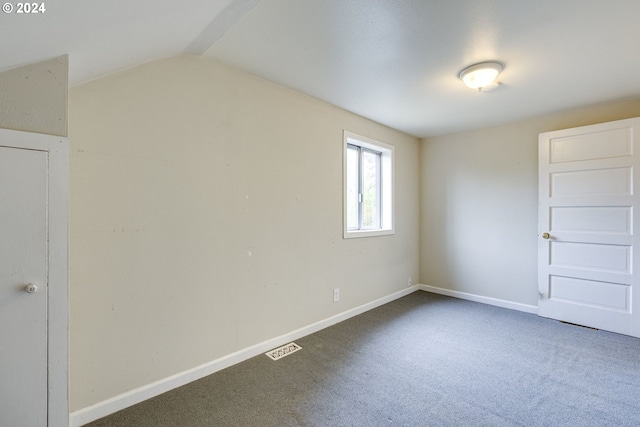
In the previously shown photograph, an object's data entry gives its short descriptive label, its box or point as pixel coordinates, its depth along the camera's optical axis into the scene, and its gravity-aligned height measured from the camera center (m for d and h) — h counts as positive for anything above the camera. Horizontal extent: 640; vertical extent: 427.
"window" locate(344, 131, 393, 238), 3.42 +0.34
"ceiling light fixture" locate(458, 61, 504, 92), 2.14 +1.06
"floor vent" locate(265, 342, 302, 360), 2.39 -1.16
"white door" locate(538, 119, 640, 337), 2.87 -0.13
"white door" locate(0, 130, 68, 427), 1.11 -0.28
